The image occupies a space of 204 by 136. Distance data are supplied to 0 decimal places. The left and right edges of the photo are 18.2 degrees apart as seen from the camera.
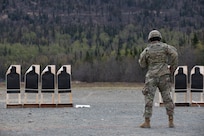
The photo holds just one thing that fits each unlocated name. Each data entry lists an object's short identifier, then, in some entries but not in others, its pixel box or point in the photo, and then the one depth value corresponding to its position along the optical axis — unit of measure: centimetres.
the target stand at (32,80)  1908
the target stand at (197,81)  1958
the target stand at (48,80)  1917
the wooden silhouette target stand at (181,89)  1944
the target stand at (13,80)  1916
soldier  1293
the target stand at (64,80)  1927
